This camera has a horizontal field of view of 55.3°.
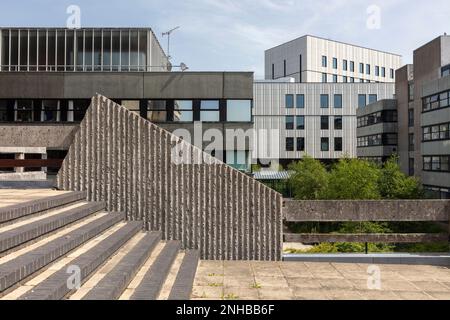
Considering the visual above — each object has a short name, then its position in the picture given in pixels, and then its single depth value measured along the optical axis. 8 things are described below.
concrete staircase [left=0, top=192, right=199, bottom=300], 5.61
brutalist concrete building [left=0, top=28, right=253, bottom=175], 21.00
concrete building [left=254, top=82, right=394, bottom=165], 66.38
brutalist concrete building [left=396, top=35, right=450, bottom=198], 40.25
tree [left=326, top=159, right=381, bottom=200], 30.81
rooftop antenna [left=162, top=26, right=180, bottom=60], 27.93
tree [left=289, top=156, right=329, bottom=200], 38.69
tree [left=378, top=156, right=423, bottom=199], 34.56
